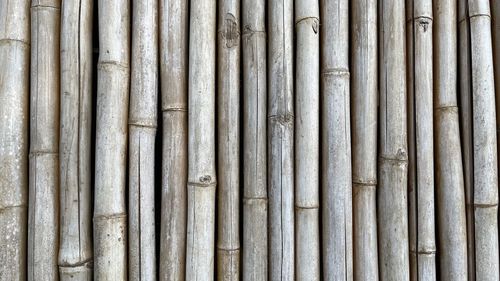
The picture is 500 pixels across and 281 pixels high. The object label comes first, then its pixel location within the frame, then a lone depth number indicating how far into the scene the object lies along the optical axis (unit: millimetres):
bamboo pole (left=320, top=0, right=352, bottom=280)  977
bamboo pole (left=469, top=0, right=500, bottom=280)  994
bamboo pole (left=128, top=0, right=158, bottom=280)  963
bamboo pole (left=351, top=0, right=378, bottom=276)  991
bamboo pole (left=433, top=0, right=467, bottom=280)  997
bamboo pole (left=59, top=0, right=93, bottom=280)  952
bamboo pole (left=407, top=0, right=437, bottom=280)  993
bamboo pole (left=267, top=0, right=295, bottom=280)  975
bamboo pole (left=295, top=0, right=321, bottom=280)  977
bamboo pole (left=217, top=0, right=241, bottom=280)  979
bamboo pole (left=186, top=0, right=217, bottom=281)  964
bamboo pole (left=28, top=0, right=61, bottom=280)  963
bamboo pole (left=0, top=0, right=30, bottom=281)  964
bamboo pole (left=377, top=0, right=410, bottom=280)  988
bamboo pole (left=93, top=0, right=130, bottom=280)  945
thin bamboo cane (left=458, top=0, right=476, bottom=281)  1016
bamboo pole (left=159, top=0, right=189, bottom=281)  974
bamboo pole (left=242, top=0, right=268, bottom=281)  979
